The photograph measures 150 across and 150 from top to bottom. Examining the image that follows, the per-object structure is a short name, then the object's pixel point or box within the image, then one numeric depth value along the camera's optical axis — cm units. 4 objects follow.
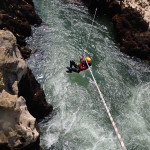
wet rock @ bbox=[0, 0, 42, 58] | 2116
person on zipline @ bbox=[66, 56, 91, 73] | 1719
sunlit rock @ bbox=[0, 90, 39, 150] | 1057
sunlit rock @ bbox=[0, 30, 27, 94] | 1230
